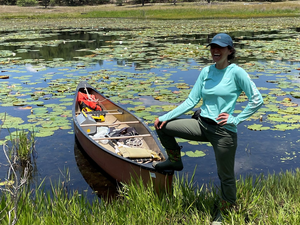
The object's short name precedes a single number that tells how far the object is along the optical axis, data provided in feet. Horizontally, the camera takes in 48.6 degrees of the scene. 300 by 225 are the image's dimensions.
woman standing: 10.10
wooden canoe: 13.50
